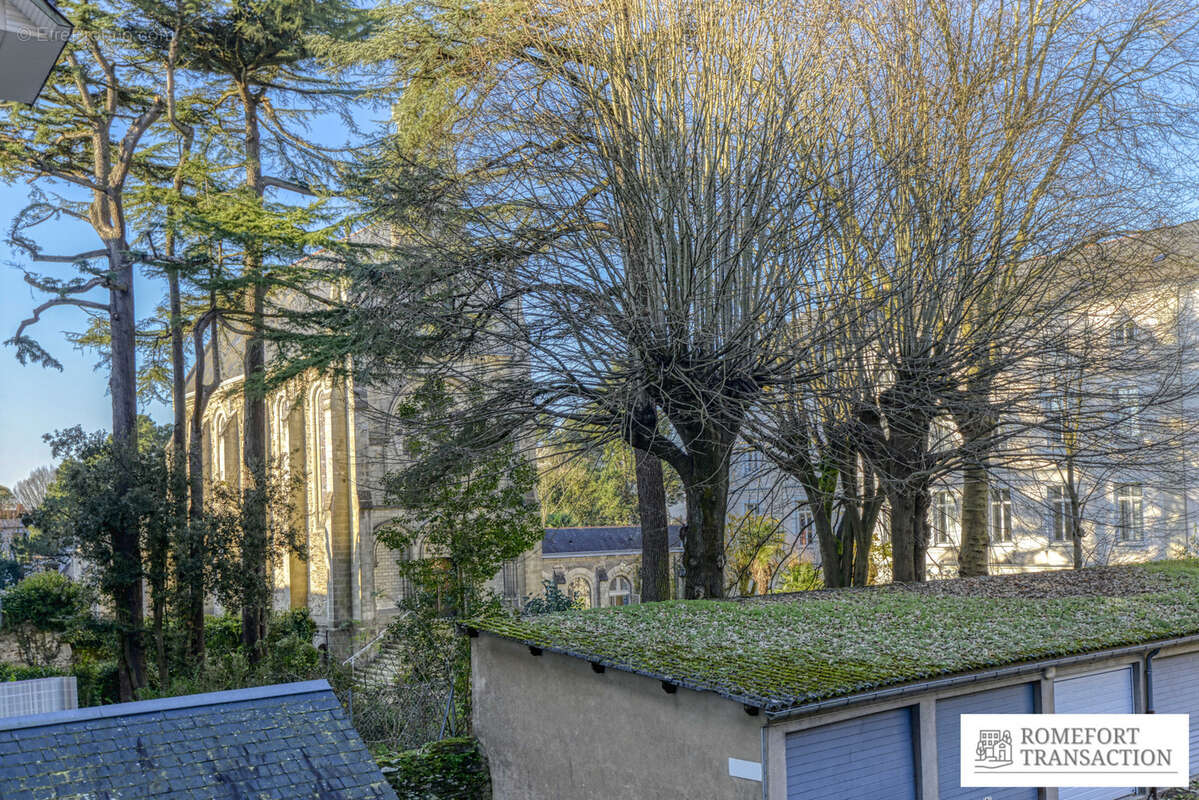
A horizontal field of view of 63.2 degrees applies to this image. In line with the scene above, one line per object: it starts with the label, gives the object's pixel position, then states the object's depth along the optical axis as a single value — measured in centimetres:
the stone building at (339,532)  2822
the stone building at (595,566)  3810
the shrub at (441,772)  1170
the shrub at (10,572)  3189
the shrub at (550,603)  2469
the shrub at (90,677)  2075
